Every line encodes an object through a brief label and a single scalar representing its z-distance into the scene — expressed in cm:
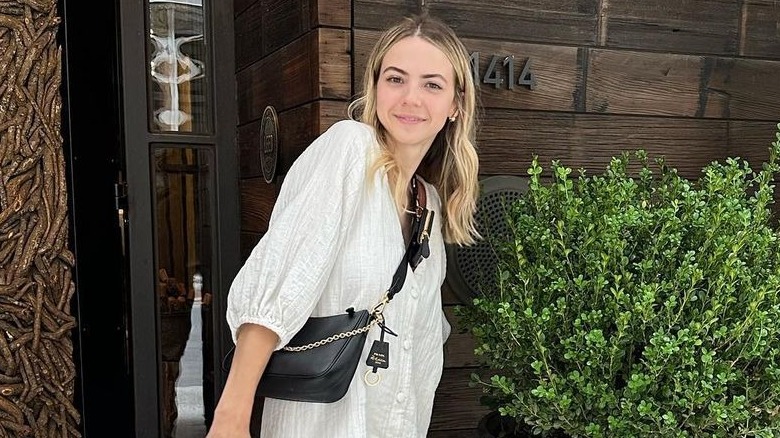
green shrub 146
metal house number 219
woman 130
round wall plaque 221
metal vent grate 217
